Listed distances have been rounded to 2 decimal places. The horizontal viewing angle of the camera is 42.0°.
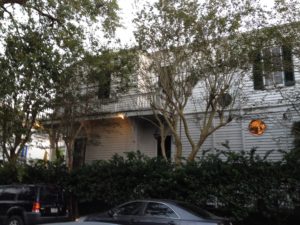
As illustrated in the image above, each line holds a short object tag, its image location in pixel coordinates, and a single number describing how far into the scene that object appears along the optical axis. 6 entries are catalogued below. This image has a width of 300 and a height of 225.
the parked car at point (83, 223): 4.53
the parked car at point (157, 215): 9.20
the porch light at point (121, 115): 19.22
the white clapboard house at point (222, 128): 14.45
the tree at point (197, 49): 13.31
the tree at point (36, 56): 11.44
